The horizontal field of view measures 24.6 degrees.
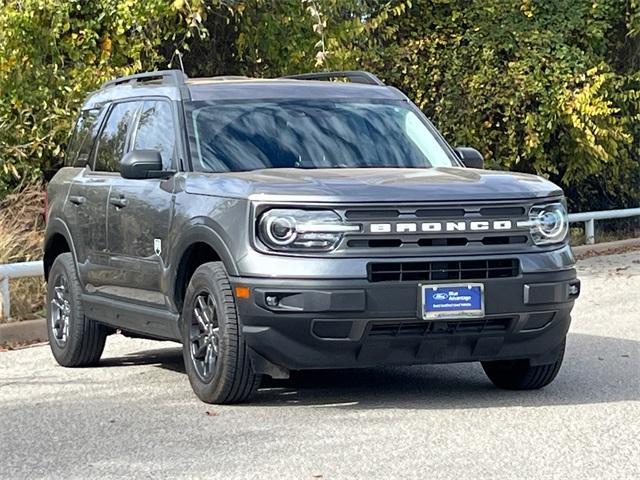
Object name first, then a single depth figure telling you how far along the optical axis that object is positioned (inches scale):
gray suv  311.1
